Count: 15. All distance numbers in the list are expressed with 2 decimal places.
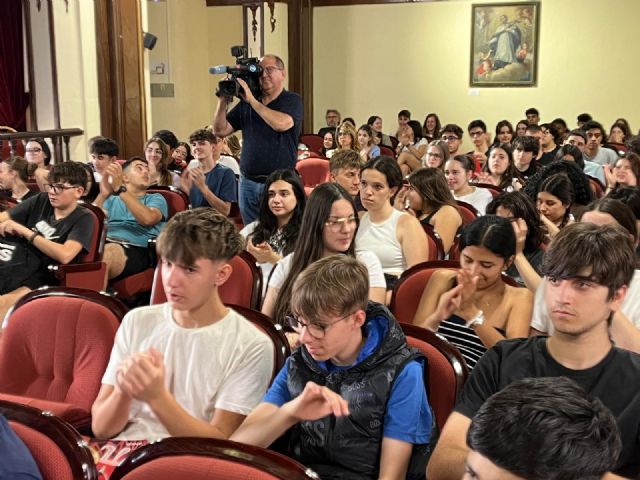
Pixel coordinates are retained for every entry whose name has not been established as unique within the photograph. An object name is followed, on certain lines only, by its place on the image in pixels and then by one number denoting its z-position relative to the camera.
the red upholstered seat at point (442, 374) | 2.07
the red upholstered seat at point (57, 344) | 2.47
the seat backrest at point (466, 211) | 4.55
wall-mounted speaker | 8.47
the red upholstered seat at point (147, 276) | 4.54
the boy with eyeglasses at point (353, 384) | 1.78
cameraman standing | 4.84
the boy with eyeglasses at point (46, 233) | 3.89
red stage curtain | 9.08
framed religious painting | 11.88
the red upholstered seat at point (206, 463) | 1.43
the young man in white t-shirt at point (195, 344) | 2.01
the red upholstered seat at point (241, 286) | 3.18
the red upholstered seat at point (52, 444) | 1.61
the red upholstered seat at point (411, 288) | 2.95
